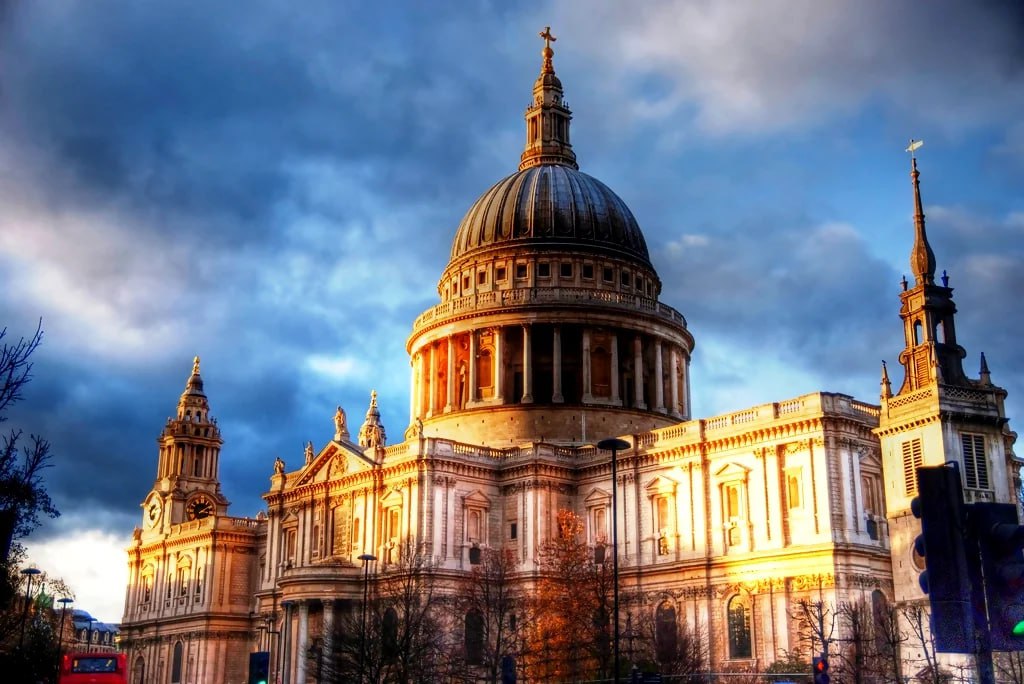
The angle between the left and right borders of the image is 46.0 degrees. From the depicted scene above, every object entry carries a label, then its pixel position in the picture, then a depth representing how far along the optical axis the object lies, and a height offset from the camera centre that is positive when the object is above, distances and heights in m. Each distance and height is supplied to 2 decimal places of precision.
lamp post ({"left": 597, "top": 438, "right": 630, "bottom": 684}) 39.84 +8.21
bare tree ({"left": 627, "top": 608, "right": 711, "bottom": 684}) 58.31 +1.98
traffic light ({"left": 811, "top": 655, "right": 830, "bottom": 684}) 34.75 +0.41
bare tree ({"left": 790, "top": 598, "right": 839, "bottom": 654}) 54.67 +3.13
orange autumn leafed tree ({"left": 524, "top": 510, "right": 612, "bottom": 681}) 56.28 +2.76
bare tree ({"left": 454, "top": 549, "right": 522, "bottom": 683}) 61.91 +4.08
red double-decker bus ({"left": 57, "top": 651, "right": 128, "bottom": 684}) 56.66 +0.71
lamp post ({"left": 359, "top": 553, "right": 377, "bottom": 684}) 55.17 +1.57
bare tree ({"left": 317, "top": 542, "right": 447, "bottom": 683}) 56.65 +2.41
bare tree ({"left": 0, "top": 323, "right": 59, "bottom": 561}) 27.88 +5.03
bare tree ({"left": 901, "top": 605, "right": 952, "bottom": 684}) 40.47 +1.92
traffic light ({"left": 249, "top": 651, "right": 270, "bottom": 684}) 29.14 +0.38
